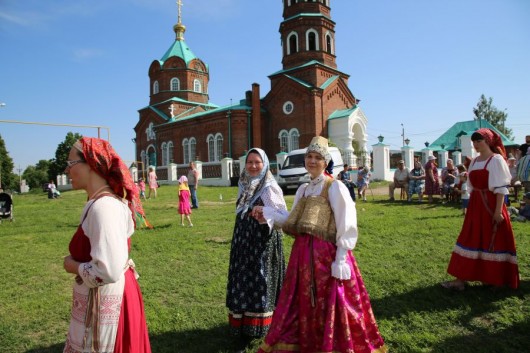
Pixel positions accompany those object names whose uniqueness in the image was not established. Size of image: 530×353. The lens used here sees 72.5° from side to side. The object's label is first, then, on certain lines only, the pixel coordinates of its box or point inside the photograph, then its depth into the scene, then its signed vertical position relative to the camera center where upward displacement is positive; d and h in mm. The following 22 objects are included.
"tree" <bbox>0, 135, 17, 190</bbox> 56034 +3196
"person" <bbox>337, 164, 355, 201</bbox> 14295 +146
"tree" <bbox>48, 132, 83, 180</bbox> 55250 +4681
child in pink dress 10250 -579
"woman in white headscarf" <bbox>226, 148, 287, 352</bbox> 3602 -815
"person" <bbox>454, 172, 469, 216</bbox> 9829 -481
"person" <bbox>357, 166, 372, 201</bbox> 15484 -71
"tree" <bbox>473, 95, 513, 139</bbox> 52719 +8784
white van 17875 +477
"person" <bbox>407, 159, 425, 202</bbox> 13750 -198
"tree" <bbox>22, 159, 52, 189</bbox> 88250 +3088
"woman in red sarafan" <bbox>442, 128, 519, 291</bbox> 4426 -690
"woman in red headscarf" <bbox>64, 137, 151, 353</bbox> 2061 -451
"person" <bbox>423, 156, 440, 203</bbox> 13539 -167
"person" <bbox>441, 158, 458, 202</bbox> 13176 -183
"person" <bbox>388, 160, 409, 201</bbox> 14453 -108
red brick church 27875 +5724
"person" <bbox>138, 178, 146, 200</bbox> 18369 -270
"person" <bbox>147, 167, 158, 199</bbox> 19031 +181
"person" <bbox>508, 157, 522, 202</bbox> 11672 -157
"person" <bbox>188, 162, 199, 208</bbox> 14539 -30
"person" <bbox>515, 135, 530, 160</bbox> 9500 +717
